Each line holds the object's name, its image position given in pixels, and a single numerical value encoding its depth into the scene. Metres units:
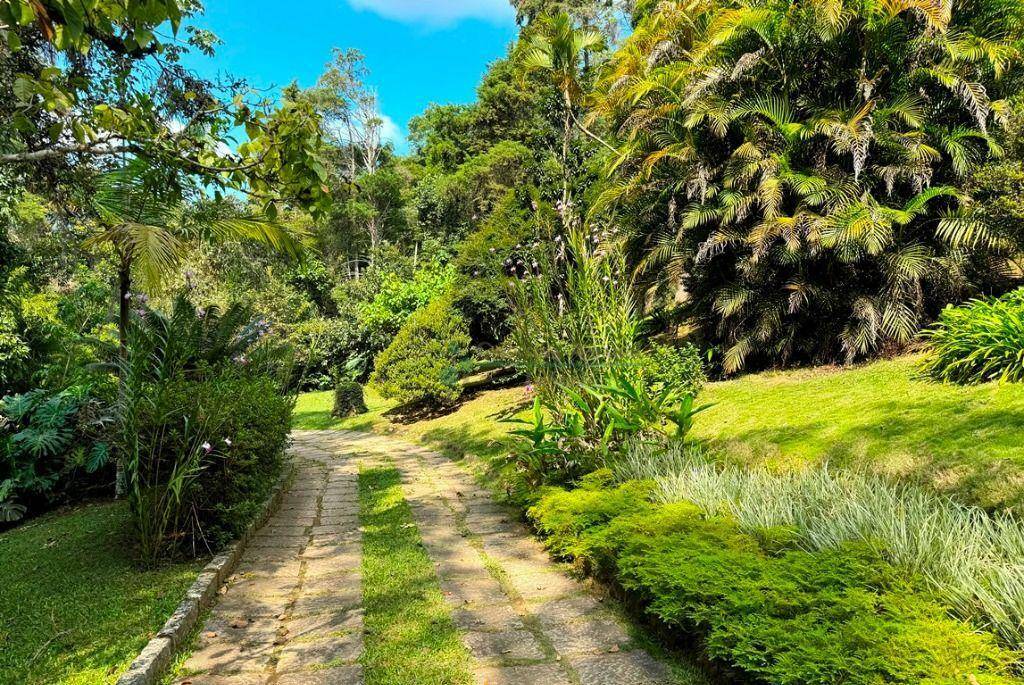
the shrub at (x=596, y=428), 4.76
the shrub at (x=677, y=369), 6.91
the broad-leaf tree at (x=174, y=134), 1.82
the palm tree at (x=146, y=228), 4.76
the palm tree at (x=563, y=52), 10.98
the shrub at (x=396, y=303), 18.05
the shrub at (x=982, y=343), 5.18
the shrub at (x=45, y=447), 6.08
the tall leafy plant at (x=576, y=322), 5.12
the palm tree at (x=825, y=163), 7.40
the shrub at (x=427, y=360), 11.88
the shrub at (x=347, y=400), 14.96
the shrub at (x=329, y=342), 20.50
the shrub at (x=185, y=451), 3.82
